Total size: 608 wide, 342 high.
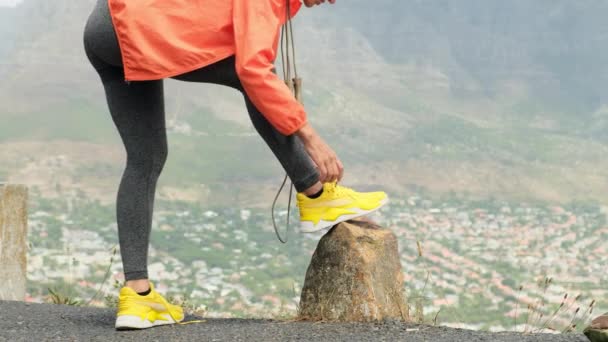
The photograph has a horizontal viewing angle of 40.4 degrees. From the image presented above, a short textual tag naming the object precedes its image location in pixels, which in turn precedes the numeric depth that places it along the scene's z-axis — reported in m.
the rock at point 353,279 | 3.44
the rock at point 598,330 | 2.70
